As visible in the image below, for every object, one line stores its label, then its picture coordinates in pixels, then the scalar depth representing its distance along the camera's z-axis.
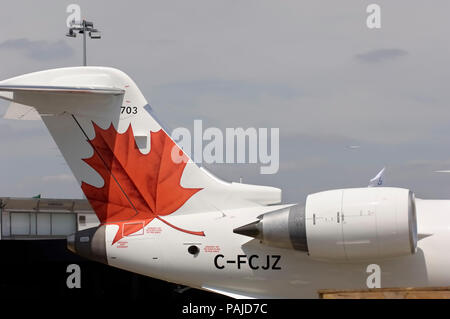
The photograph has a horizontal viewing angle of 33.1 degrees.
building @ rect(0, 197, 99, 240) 34.88
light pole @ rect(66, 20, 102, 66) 25.78
